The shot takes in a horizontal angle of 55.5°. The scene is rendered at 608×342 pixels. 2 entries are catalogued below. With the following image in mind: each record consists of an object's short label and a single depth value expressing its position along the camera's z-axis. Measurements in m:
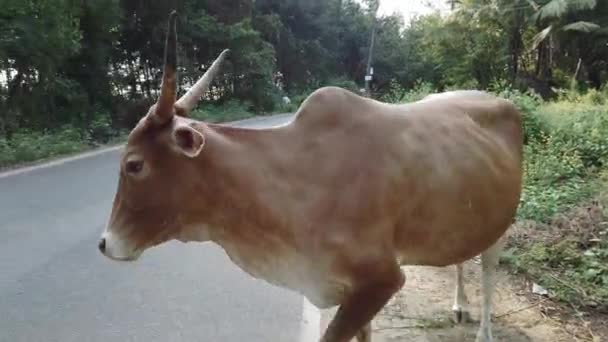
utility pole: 30.69
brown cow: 2.38
